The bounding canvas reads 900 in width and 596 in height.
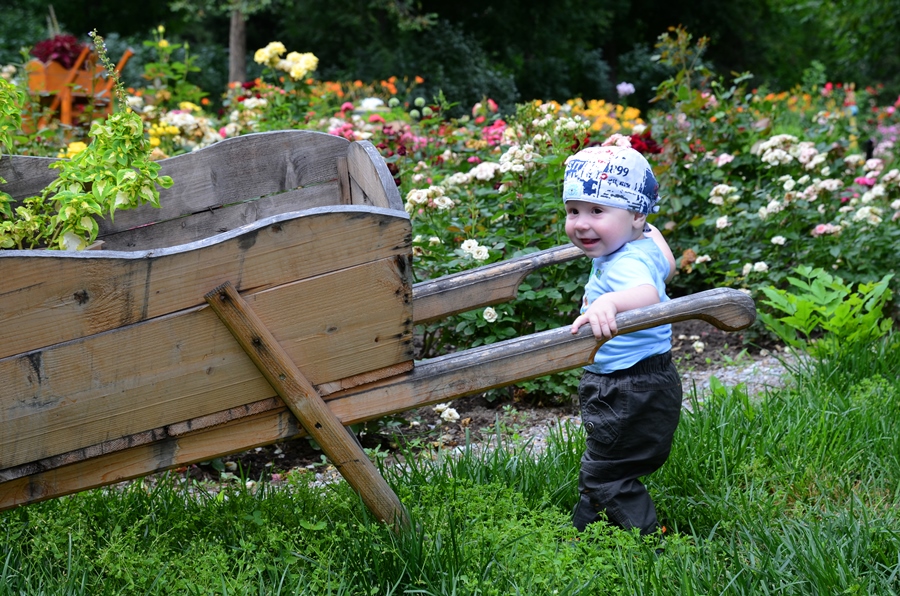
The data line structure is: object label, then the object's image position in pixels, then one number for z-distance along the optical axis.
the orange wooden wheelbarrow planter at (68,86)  5.52
